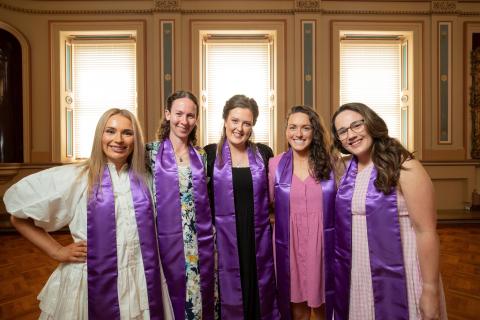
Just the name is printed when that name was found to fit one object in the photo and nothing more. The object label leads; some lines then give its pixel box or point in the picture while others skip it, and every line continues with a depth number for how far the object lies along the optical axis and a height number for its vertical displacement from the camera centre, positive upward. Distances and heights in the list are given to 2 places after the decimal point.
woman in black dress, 1.83 -0.42
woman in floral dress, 1.69 -0.31
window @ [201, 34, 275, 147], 5.39 +1.39
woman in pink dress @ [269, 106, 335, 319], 1.70 -0.32
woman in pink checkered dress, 1.20 -0.29
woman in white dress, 1.25 -0.29
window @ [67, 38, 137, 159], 5.37 +1.27
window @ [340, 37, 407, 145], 5.55 +1.39
